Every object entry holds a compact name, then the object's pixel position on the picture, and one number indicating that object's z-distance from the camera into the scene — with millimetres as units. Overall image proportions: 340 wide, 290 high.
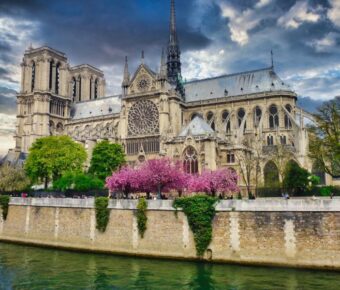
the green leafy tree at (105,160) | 54250
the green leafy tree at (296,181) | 36125
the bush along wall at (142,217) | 27734
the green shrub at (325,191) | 33656
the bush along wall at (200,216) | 25109
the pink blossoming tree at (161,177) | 36125
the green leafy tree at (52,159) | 51344
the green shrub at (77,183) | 43300
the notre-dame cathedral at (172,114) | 49781
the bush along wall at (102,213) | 29520
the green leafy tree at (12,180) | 48938
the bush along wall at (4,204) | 36875
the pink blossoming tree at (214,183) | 36000
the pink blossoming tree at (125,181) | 36906
